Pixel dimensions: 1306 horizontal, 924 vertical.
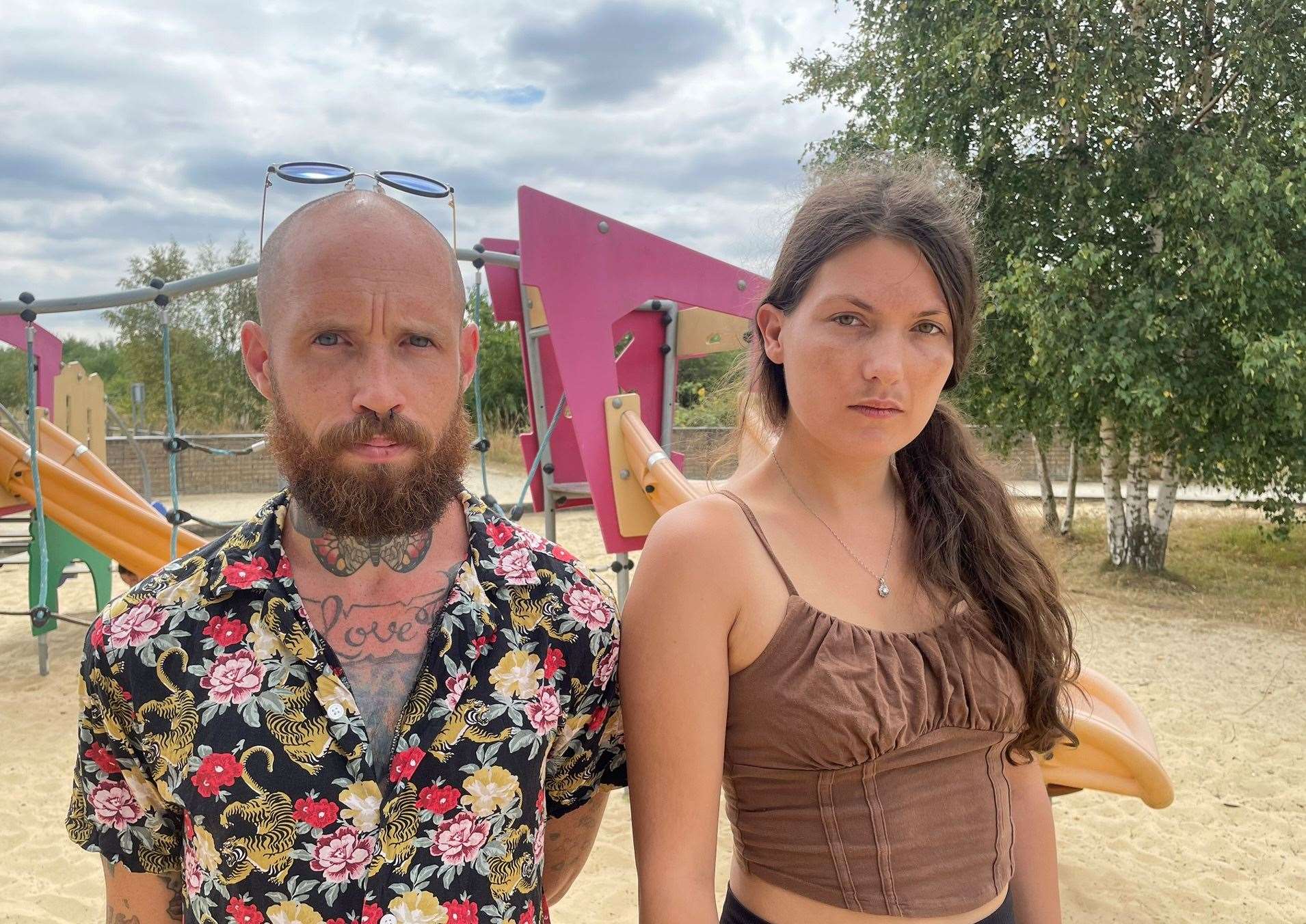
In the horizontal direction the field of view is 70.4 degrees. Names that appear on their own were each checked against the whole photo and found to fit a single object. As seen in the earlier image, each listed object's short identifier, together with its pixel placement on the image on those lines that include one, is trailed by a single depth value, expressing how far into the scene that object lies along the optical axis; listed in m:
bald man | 0.97
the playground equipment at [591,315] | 3.83
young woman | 1.15
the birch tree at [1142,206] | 6.74
